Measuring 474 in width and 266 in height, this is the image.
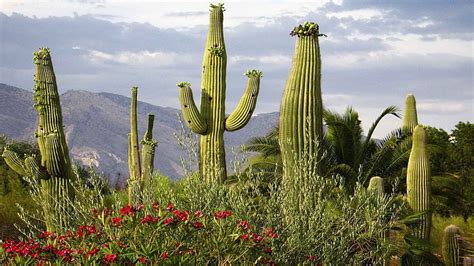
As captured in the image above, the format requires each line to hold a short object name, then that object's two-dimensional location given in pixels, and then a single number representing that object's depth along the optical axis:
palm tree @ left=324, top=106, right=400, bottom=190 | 19.72
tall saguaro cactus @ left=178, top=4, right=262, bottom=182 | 15.88
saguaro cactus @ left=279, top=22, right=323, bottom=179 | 12.06
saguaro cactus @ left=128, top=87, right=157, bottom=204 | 18.50
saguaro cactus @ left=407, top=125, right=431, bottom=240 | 15.70
